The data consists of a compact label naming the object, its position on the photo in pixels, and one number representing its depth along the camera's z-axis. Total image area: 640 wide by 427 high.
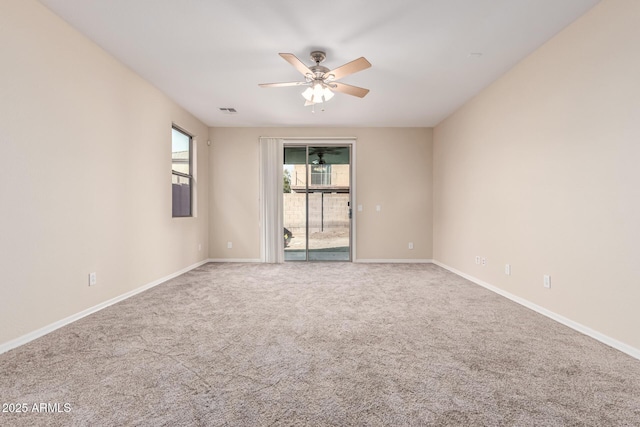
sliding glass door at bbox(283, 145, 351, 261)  5.90
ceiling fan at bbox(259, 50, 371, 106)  2.72
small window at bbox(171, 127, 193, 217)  4.64
